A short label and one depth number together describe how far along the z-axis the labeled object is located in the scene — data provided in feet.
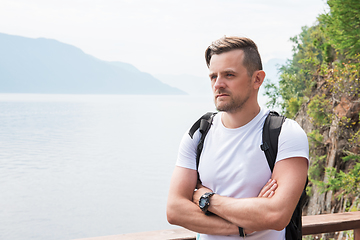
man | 5.00
